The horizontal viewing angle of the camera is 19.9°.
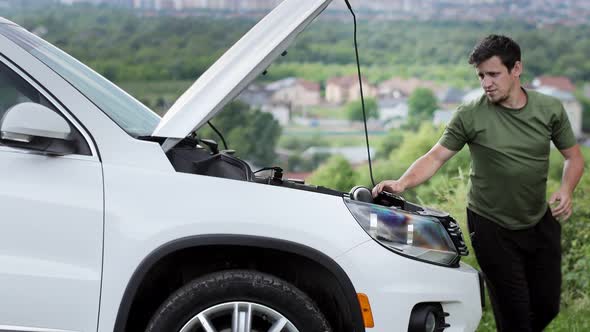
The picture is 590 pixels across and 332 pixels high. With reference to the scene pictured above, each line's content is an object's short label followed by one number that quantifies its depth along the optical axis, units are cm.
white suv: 646
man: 816
